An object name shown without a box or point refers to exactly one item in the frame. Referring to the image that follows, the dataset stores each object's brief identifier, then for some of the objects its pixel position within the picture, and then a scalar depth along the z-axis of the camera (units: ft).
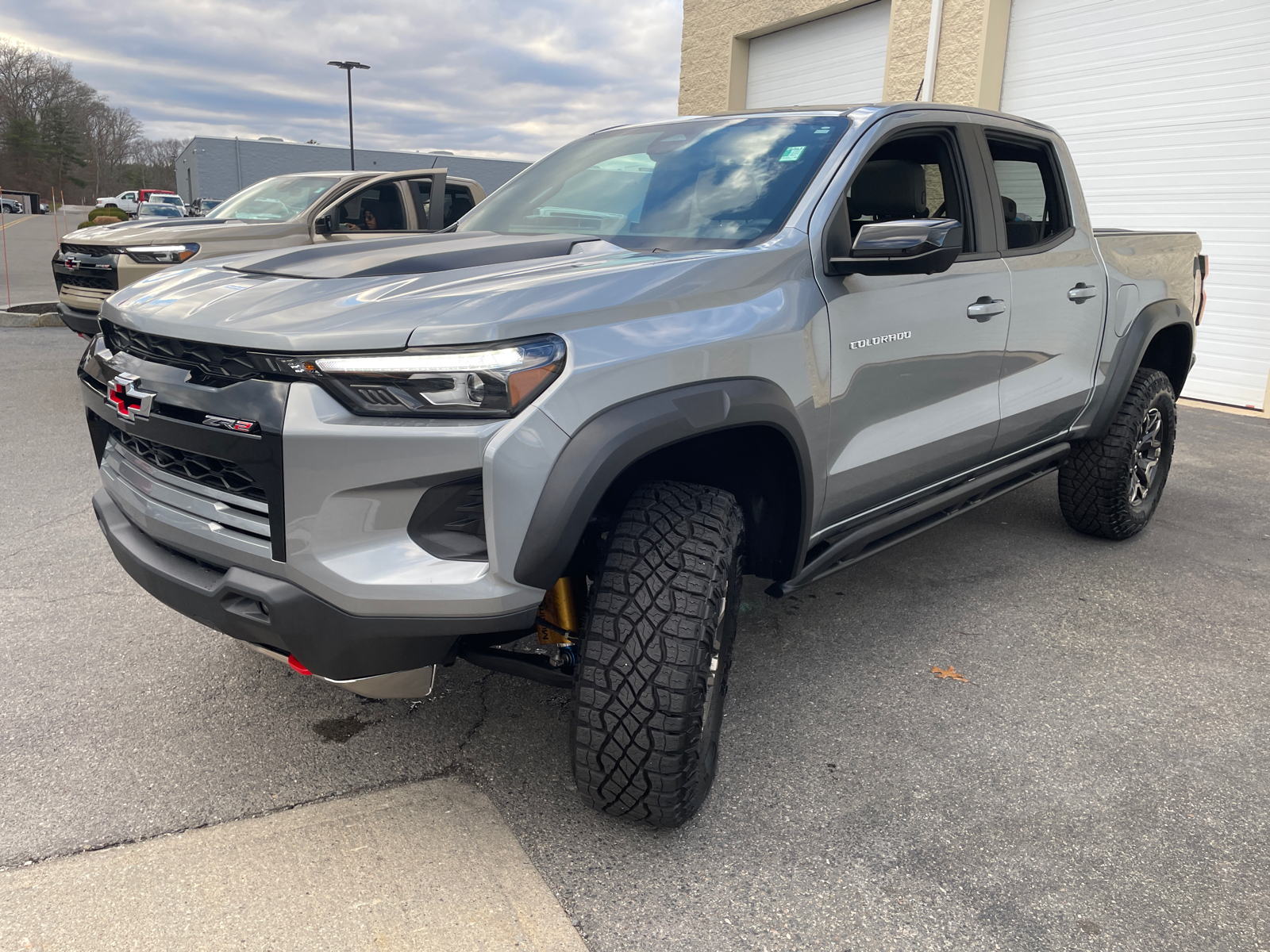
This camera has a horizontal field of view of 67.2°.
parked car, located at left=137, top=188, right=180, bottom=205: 147.45
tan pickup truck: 23.36
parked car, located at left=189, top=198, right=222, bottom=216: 108.58
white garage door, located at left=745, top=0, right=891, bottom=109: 37.42
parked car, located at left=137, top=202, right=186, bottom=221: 107.45
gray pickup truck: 6.23
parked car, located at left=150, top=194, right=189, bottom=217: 134.76
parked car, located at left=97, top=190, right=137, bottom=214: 161.45
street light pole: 129.49
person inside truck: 27.04
